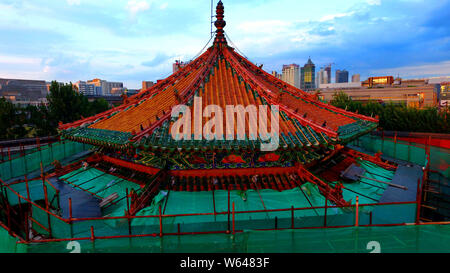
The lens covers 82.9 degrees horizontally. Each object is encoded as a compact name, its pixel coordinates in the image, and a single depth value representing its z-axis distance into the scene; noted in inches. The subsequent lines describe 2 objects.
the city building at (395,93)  2479.1
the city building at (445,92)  2967.5
